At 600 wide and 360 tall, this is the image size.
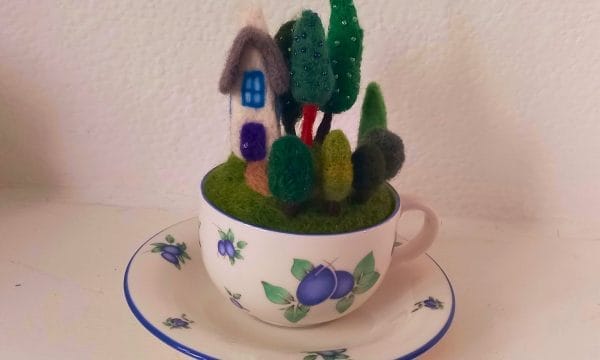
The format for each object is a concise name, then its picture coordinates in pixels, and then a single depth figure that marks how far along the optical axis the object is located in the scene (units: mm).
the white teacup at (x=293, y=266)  338
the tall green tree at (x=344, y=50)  345
